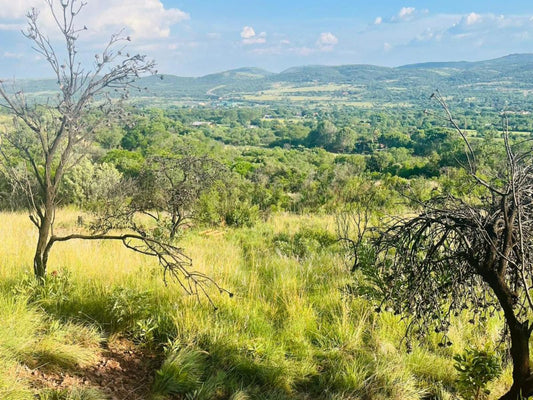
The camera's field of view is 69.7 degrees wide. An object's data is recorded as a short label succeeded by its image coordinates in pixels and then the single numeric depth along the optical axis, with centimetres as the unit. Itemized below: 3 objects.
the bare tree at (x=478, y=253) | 205
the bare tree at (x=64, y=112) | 345
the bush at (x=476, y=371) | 258
